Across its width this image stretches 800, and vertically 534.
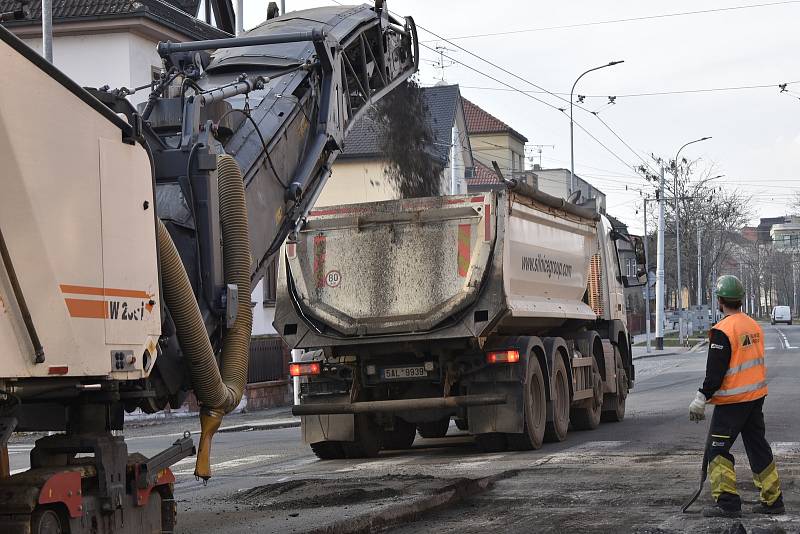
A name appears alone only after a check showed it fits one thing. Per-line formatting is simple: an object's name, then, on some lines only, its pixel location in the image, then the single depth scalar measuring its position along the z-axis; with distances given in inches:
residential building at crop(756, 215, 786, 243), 5996.1
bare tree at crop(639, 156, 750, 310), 2689.5
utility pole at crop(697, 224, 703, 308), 2670.8
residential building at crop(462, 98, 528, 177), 3073.3
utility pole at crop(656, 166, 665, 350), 1941.4
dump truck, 526.9
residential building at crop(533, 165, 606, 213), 3508.9
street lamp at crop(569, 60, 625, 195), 1692.9
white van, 3937.0
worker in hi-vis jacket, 347.3
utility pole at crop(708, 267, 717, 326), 2840.8
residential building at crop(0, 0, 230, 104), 1016.2
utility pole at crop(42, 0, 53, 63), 655.8
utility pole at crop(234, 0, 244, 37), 1008.9
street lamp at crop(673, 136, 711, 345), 2507.3
